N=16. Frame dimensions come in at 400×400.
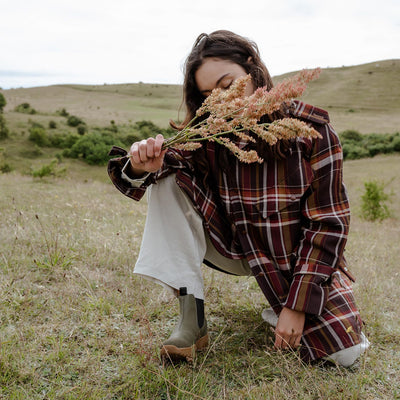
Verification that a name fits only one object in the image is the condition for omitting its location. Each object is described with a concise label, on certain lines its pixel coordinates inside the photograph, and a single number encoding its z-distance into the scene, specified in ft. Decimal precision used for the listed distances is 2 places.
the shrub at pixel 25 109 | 101.05
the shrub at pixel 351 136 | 92.38
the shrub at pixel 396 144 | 77.66
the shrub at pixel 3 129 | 71.74
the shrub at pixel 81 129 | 85.51
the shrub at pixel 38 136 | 72.74
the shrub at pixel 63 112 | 102.42
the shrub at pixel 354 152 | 76.74
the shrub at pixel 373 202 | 29.04
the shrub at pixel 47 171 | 31.17
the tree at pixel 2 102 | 85.80
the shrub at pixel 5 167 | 45.83
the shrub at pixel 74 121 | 90.99
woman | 5.88
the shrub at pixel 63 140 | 76.38
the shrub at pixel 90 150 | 69.31
